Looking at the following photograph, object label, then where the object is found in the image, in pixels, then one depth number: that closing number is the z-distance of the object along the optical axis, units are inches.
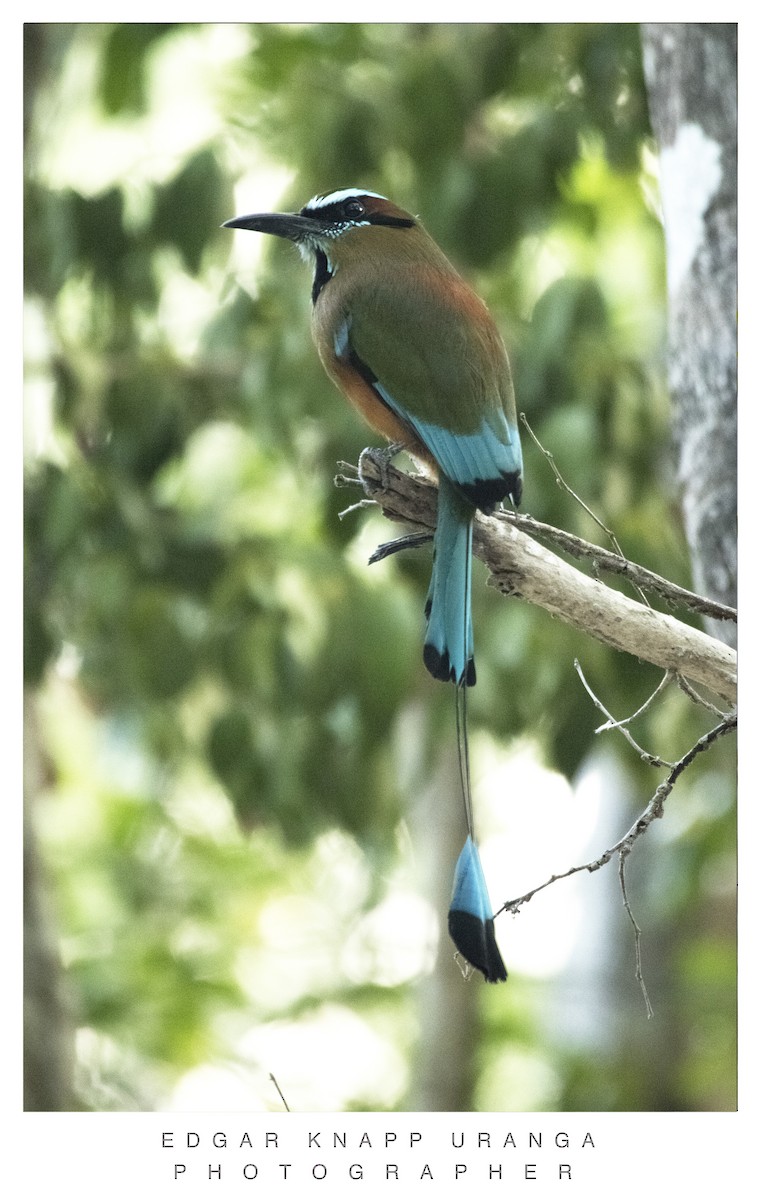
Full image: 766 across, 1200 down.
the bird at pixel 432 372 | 289.1
